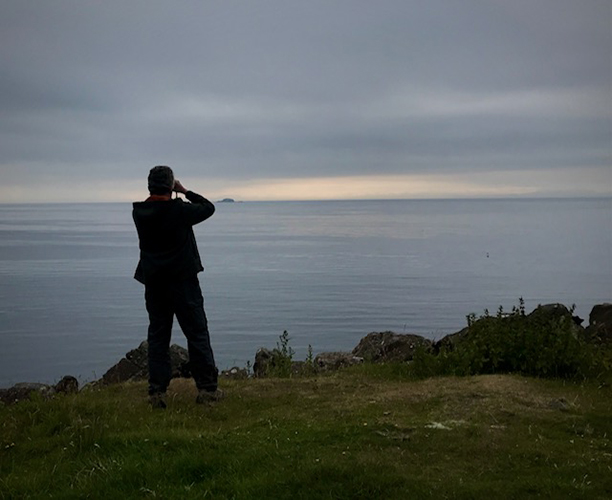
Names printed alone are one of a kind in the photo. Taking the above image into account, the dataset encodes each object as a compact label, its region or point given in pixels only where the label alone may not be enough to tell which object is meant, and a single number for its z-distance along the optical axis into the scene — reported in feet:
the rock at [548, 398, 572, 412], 28.76
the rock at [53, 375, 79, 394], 42.78
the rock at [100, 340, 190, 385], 49.67
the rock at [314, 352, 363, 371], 47.19
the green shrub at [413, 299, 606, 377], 35.53
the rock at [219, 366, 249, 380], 41.65
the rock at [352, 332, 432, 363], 47.37
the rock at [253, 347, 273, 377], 44.86
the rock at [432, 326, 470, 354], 41.47
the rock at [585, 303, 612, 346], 44.98
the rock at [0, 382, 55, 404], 42.77
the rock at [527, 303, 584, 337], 39.23
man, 29.66
